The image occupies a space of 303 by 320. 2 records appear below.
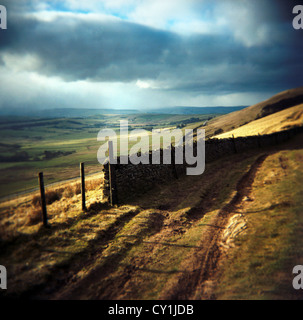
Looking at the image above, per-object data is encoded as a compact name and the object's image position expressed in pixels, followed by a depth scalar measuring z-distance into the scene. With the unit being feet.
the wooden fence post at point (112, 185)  34.27
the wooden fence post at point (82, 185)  30.94
